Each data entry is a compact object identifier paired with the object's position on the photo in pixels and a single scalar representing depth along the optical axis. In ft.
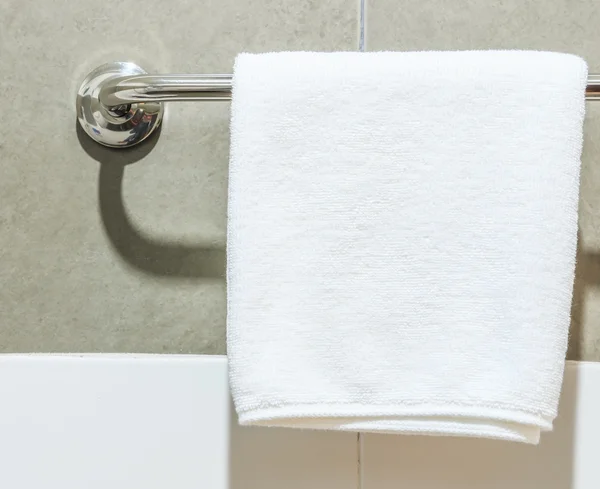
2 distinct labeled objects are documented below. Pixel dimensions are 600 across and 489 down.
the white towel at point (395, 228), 4.39
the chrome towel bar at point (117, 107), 4.60
